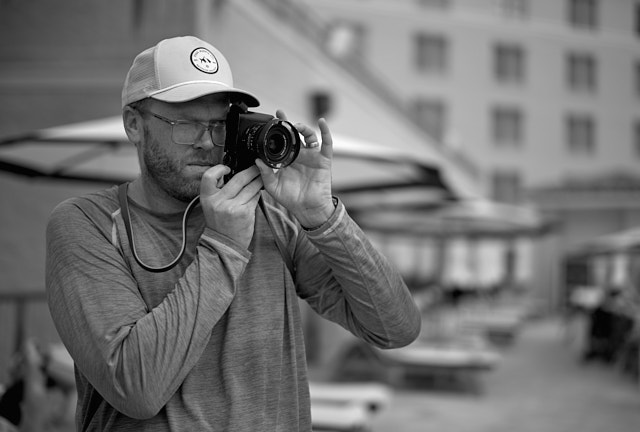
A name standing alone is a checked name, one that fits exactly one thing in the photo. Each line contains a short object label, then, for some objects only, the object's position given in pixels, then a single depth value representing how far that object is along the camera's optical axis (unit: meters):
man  1.49
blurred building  29.81
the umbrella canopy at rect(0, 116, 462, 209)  4.91
